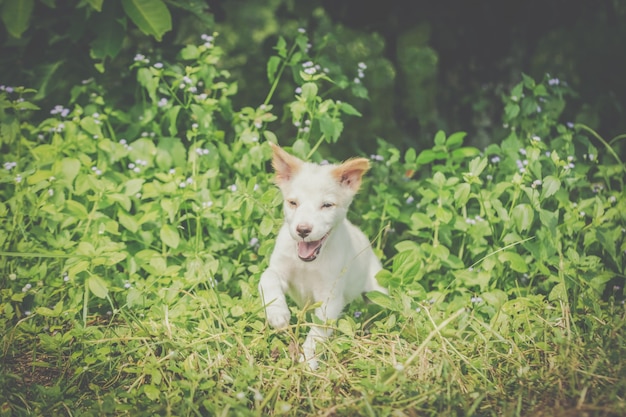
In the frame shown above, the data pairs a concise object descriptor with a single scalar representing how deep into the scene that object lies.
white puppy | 3.64
